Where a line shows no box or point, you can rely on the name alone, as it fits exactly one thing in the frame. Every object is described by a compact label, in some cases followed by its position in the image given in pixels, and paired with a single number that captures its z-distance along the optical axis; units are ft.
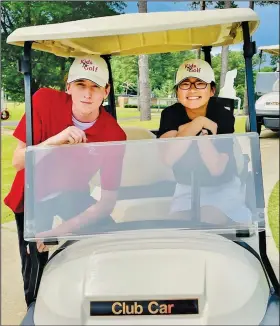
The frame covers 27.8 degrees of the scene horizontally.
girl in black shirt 6.56
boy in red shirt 6.61
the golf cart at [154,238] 5.57
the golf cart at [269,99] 26.35
